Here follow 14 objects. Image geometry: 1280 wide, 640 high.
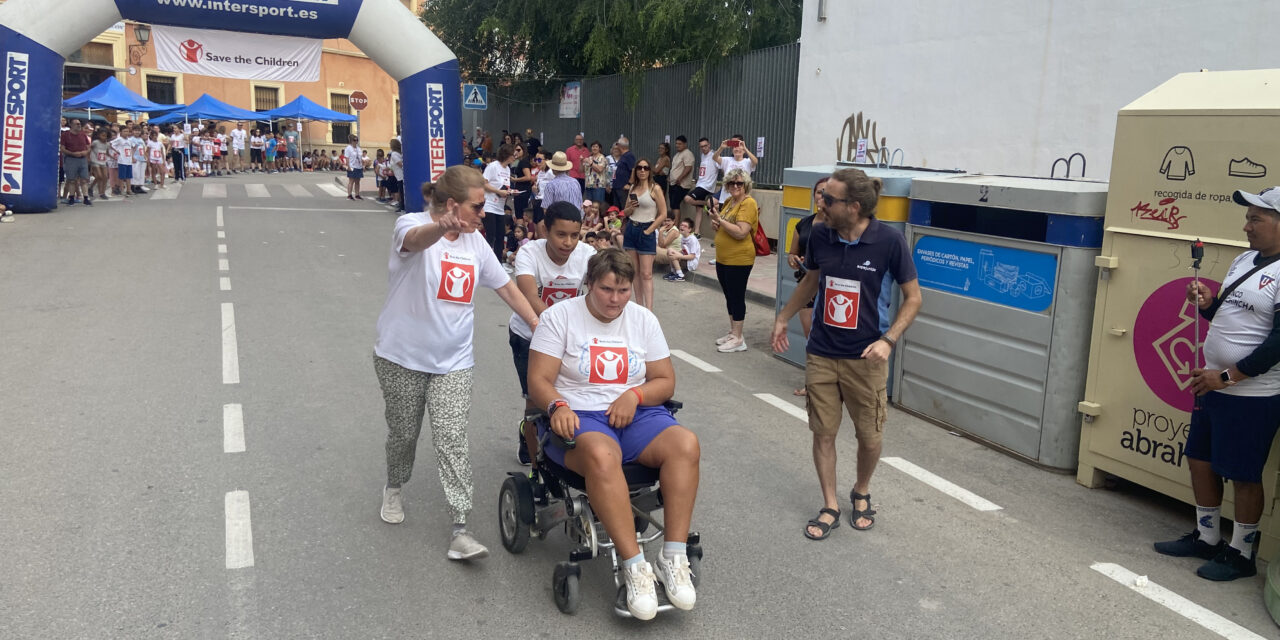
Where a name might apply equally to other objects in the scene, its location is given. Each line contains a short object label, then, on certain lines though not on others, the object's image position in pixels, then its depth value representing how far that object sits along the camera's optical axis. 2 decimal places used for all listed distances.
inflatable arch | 16.16
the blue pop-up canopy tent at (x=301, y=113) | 36.53
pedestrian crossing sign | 22.83
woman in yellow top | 8.89
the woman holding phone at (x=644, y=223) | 10.16
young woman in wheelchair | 3.77
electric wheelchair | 3.90
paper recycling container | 5.70
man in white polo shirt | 4.16
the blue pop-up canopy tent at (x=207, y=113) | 33.84
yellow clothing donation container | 4.70
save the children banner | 17.39
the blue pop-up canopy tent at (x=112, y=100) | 29.48
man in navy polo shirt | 4.77
